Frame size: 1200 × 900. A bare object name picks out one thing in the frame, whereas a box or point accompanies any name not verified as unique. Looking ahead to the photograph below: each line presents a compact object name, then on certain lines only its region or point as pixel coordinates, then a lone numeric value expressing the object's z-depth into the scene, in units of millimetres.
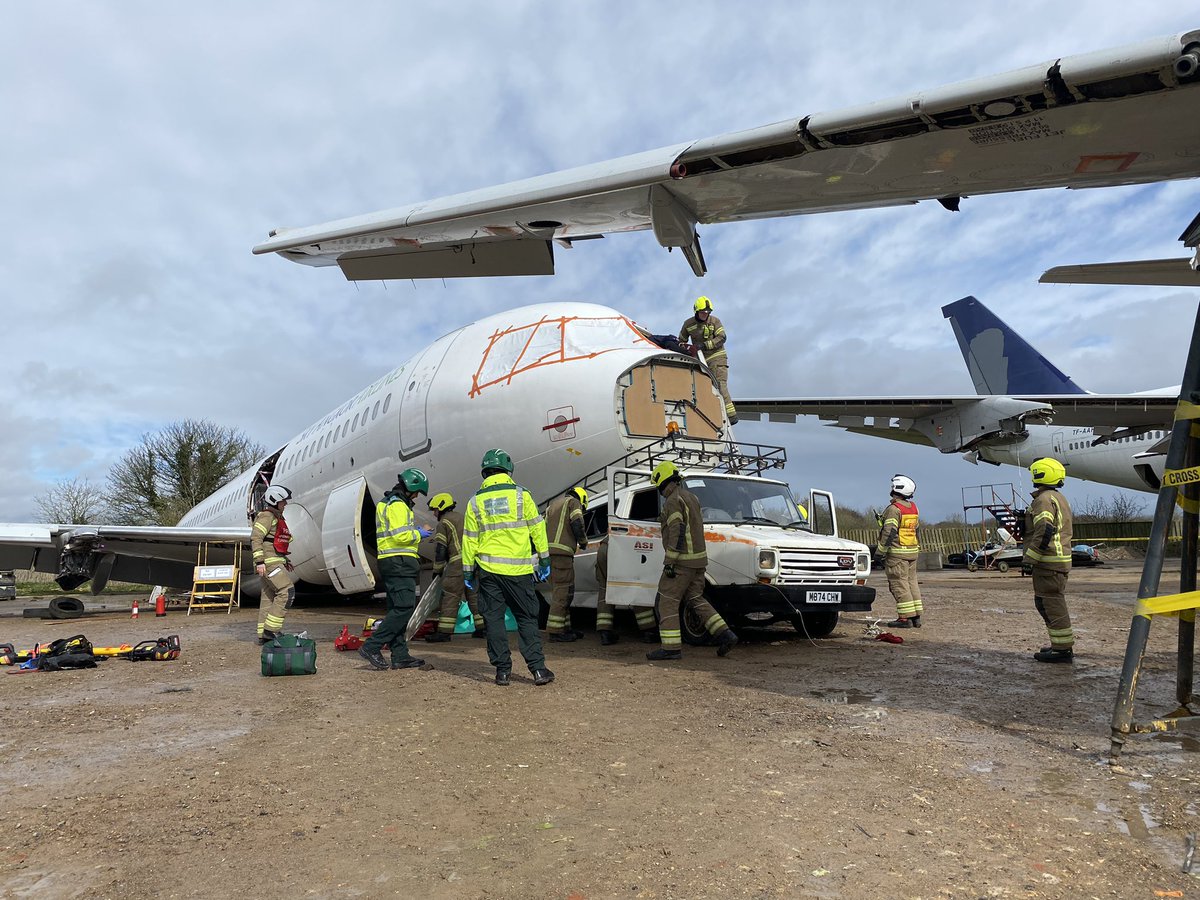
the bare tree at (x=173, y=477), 35188
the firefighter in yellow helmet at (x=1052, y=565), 6496
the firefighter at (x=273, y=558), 8656
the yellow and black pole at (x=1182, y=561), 3941
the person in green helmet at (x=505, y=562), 6168
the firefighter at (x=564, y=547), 8586
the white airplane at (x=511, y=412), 8781
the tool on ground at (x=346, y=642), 8609
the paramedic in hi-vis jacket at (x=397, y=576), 7109
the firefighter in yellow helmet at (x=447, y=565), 8711
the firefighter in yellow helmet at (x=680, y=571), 7104
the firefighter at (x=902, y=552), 9461
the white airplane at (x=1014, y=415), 19016
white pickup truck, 7430
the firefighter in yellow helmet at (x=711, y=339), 10141
